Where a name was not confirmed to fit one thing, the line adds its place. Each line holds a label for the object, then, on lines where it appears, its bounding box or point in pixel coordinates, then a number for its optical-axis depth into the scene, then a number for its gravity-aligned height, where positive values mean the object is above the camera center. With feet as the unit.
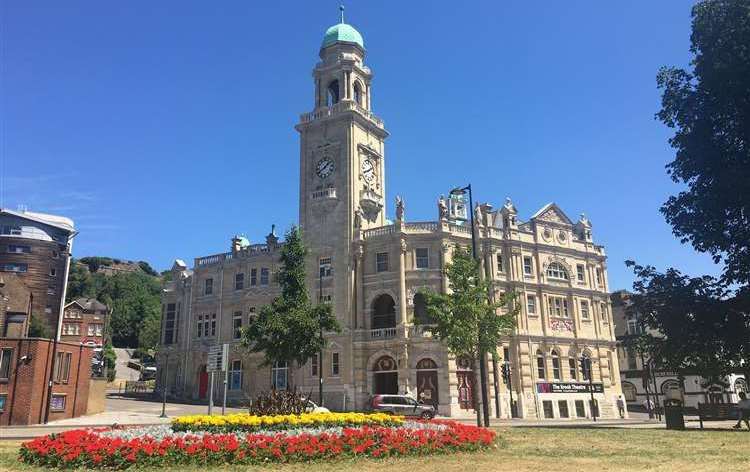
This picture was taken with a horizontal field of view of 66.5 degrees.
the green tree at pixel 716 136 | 77.36 +33.71
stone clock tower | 165.78 +64.65
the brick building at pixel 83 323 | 317.01 +34.90
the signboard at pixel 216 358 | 86.20 +3.94
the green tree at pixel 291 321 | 117.19 +12.66
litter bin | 90.02 -6.02
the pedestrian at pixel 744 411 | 82.07 -5.10
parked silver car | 118.21 -4.98
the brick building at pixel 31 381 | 104.73 +1.38
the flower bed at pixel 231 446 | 44.78 -5.00
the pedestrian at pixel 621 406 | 166.50 -8.21
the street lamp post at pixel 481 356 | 93.91 +4.16
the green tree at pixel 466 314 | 100.58 +11.42
